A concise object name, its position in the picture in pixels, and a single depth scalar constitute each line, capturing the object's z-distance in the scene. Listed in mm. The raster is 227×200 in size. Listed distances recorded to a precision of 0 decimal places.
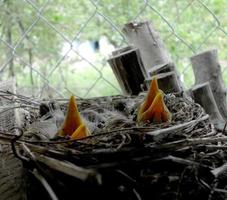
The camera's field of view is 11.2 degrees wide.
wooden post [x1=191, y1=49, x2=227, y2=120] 759
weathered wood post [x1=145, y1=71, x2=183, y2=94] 725
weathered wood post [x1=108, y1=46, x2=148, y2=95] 737
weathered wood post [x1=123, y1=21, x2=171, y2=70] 782
